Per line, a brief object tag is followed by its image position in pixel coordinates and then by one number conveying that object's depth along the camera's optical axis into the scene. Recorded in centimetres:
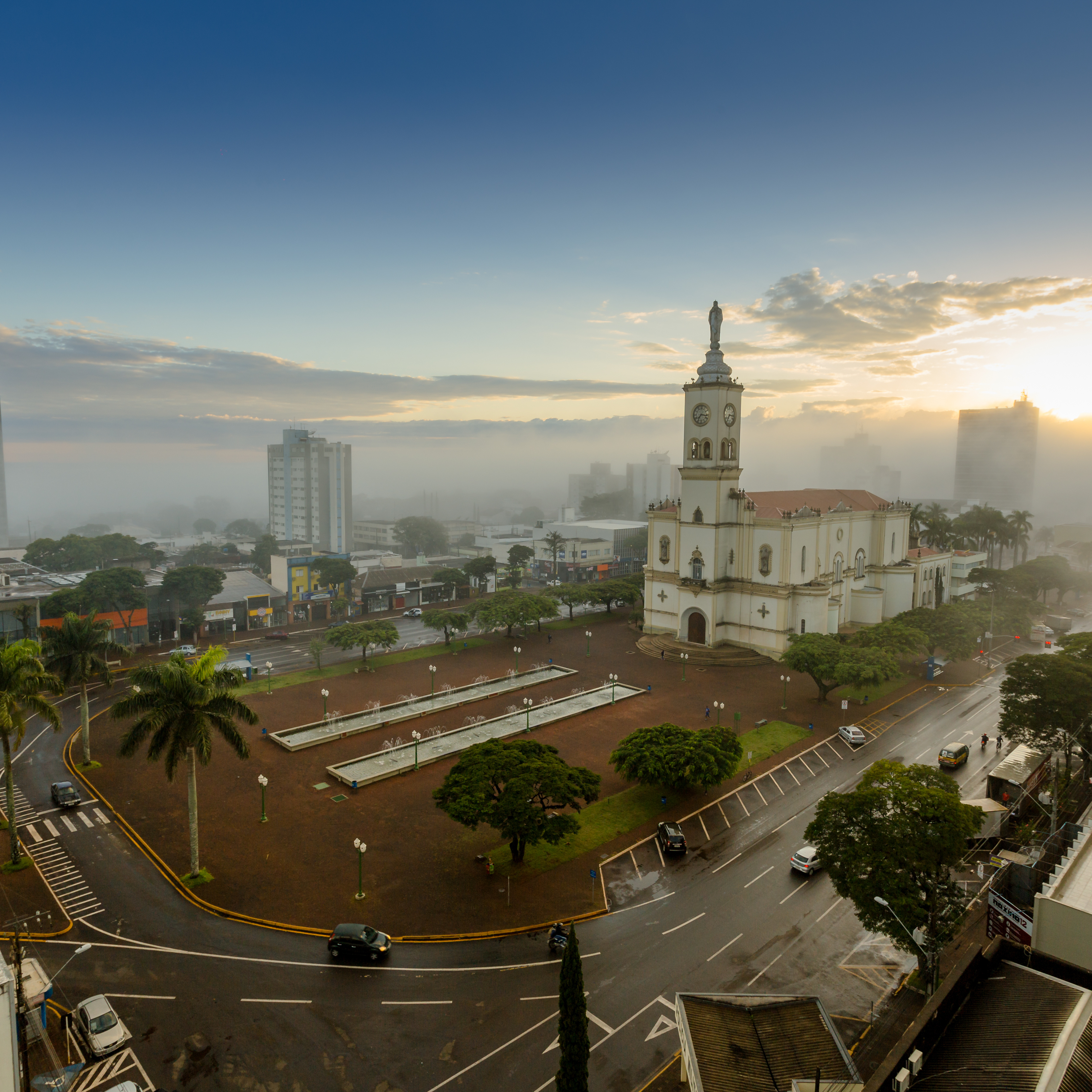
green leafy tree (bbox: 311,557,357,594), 8688
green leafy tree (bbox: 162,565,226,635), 7081
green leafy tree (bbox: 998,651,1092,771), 3597
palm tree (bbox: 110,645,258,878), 2800
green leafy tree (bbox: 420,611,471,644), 6712
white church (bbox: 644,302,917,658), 6462
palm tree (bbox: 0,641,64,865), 2952
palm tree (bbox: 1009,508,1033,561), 10150
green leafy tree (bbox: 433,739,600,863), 2862
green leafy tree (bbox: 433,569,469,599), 9138
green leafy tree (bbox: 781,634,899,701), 4922
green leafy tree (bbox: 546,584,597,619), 7862
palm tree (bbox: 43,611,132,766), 4006
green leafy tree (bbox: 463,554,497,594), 9525
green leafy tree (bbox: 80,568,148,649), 6512
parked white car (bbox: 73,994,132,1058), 2003
